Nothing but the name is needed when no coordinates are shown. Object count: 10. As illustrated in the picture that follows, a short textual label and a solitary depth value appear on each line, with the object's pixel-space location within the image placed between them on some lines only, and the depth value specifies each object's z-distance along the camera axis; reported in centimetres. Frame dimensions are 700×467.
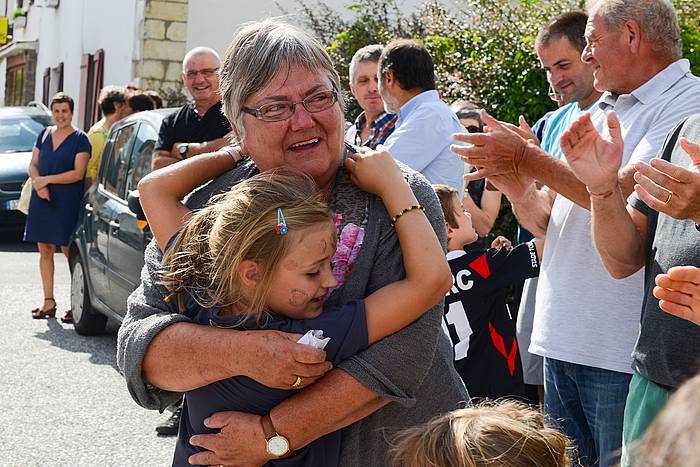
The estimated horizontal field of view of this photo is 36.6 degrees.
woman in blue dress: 991
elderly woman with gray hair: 221
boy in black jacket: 443
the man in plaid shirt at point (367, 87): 626
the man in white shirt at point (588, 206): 343
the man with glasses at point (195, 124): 674
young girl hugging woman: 222
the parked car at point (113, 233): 761
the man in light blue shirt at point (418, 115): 509
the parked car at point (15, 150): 1491
